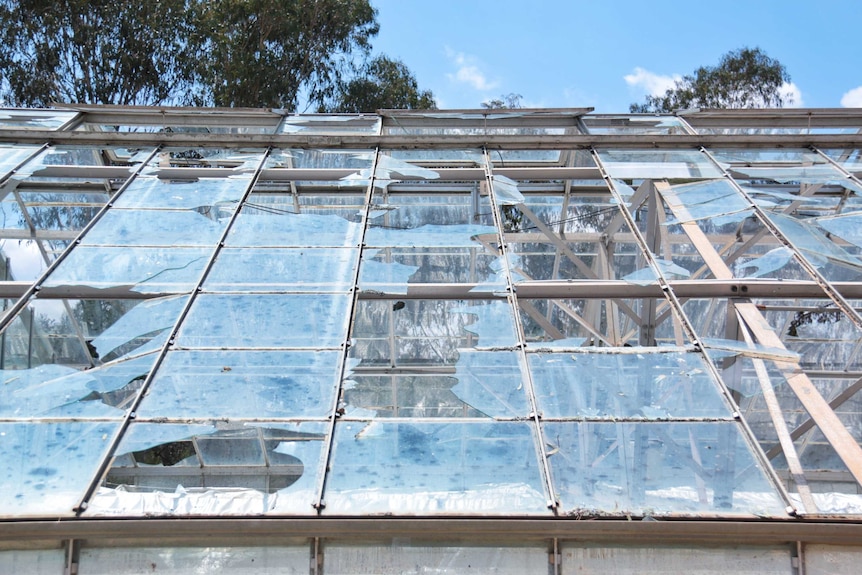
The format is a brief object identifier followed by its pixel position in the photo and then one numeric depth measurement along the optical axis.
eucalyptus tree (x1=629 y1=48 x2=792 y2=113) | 24.50
